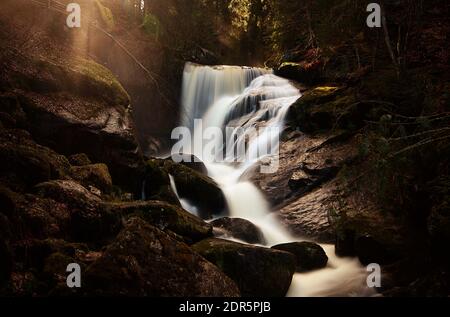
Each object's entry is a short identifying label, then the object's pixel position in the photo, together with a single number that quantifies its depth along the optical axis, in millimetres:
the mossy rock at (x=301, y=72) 19609
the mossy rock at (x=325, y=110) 12648
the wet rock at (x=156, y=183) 10133
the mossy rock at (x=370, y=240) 7426
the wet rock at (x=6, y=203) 5160
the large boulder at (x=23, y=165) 6398
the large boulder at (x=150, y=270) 4504
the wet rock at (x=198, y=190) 10977
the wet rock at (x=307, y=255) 7875
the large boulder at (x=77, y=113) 9336
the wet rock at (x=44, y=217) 5706
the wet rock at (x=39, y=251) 5164
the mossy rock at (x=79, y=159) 9258
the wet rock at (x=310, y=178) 11547
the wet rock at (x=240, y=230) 9070
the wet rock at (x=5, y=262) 4559
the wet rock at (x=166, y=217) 7496
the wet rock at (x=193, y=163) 13609
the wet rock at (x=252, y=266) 6270
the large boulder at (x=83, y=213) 6383
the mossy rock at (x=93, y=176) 8290
